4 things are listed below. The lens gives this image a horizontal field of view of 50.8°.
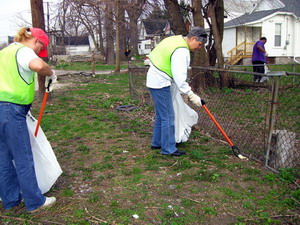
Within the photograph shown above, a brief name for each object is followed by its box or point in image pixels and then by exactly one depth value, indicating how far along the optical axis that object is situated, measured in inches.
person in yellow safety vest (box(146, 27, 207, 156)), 154.6
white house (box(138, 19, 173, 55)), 1834.4
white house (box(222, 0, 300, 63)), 929.5
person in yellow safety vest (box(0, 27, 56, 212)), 105.2
